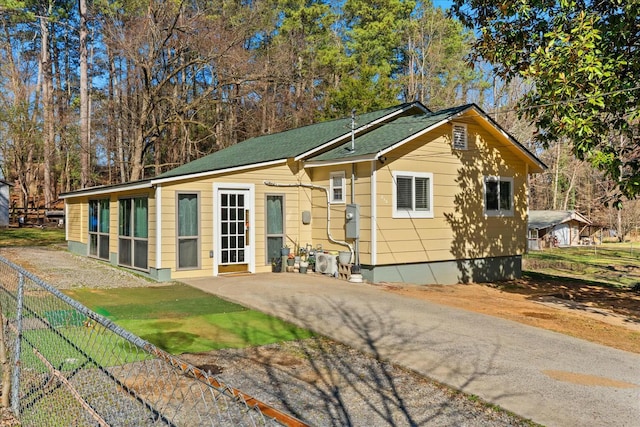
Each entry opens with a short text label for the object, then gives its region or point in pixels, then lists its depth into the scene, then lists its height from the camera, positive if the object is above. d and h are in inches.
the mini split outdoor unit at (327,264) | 480.1 -48.7
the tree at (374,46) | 1096.2 +447.0
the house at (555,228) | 1582.2 -52.7
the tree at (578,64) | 354.0 +110.7
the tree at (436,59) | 1322.6 +426.5
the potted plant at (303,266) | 496.1 -51.8
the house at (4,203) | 1216.2 +38.9
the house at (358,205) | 458.9 +10.4
